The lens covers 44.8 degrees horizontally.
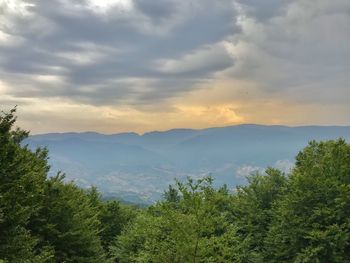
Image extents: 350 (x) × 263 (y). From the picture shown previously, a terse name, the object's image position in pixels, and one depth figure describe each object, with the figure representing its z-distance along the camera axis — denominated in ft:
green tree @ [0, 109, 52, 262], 63.82
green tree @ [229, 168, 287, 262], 152.46
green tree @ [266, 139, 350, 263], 114.98
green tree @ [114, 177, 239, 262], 90.38
